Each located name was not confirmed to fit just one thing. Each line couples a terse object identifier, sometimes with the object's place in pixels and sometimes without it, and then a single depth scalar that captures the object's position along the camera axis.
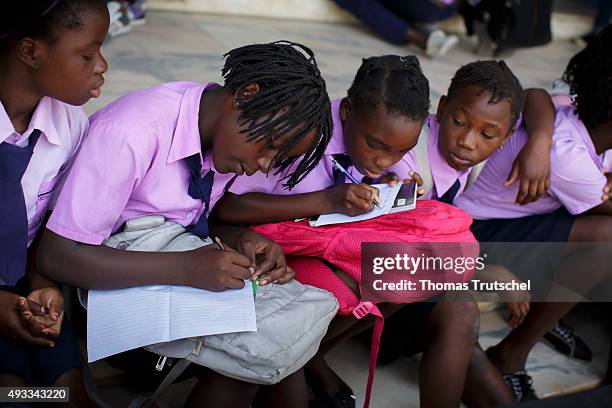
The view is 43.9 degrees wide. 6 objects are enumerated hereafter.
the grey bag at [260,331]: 1.47
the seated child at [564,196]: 2.25
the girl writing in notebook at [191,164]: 1.50
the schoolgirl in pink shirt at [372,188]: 1.83
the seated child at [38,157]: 1.42
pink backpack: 1.82
